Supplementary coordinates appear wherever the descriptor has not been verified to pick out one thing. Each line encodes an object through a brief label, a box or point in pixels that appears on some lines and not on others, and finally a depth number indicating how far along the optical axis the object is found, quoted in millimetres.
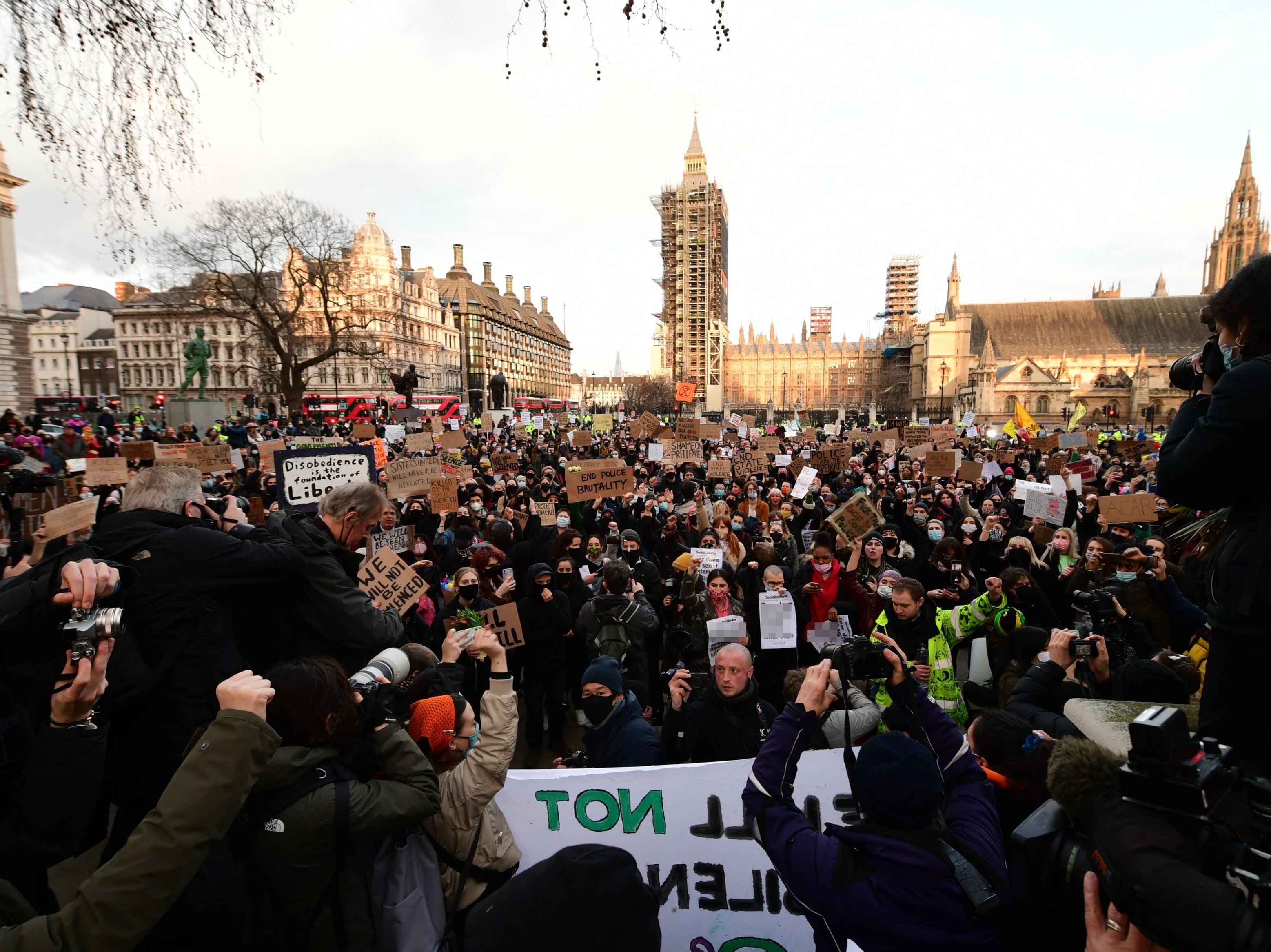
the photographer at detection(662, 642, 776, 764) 3094
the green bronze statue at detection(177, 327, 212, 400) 23828
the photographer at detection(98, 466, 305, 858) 2158
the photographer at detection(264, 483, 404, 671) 2391
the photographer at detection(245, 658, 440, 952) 1658
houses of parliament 57406
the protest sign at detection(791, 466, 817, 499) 9609
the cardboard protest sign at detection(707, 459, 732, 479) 11938
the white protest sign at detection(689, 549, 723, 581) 5762
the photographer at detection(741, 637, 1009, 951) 1589
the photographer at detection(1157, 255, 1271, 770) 1369
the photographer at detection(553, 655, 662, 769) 3145
